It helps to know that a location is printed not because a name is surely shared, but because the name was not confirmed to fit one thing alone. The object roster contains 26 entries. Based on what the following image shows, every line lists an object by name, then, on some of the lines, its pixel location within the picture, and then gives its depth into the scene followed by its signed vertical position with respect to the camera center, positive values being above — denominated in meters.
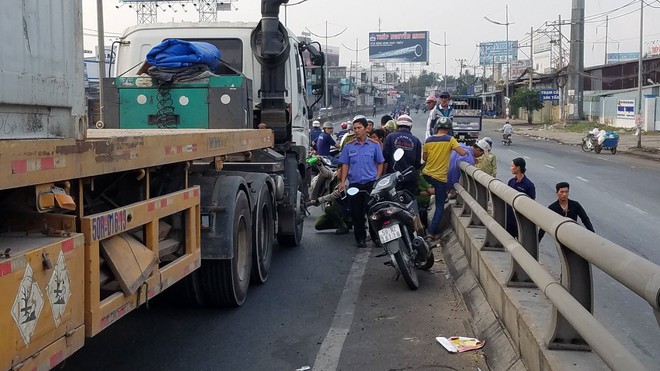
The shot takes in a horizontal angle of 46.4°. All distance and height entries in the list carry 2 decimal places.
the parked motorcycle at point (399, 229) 7.64 -1.20
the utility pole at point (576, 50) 55.59 +4.36
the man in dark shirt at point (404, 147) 10.38 -0.51
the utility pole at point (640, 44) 37.06 +3.15
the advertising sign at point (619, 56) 129.88 +9.07
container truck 3.40 -0.59
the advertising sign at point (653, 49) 97.17 +7.69
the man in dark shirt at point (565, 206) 8.16 -1.02
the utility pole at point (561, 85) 65.30 +2.12
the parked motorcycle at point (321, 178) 12.64 -1.12
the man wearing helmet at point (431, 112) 14.27 -0.03
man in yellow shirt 10.26 -0.57
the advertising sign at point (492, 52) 114.75 +8.72
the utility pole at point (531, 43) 80.70 +7.13
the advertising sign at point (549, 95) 69.44 +1.32
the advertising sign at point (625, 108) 50.66 +0.09
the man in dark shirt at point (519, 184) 8.63 -0.83
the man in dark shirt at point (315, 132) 17.65 -0.50
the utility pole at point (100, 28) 24.36 +2.76
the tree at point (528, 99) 68.06 +0.95
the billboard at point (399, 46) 92.38 +7.66
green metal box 8.92 +0.09
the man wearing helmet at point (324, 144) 15.15 -0.66
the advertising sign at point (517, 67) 108.38 +6.22
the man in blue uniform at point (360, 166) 10.08 -0.73
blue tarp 8.84 +0.66
